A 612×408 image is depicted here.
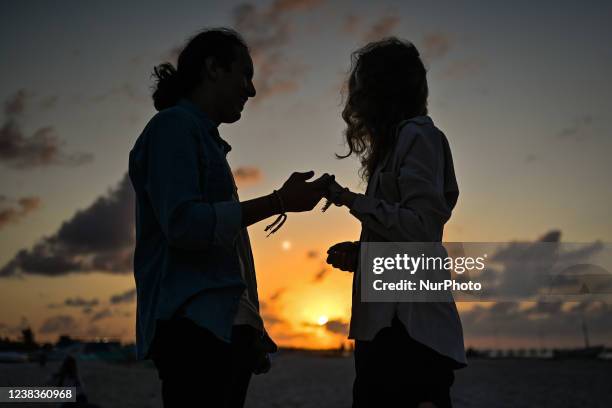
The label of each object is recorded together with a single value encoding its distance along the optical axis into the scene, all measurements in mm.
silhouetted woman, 2744
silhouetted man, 2393
